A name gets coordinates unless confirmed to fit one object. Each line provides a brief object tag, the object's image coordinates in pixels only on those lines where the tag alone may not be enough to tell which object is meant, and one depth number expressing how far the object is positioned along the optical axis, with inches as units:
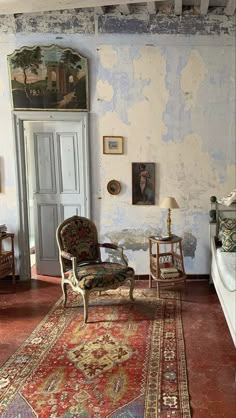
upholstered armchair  152.1
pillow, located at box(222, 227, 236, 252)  168.2
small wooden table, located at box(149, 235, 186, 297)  177.3
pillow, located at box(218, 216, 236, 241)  175.3
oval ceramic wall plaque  199.6
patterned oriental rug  98.5
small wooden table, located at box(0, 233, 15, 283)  192.4
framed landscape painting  189.0
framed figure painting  197.3
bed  126.5
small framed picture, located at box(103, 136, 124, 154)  195.8
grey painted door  203.6
